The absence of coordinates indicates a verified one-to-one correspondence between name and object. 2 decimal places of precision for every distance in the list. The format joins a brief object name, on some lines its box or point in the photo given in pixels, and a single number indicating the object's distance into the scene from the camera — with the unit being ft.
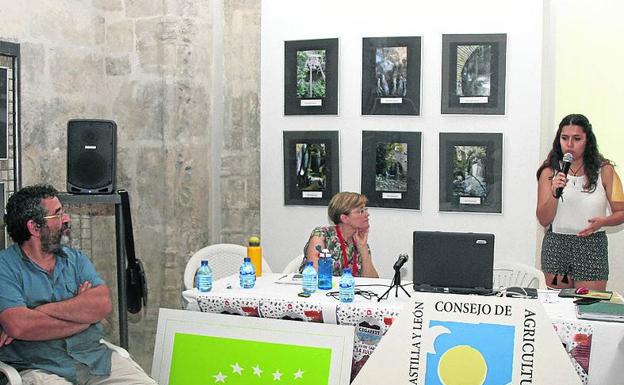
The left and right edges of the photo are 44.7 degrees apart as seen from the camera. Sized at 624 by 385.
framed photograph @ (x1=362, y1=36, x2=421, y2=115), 15.83
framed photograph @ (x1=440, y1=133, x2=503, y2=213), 15.44
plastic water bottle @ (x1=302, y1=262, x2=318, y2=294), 12.23
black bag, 14.49
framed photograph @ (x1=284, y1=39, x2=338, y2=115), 16.47
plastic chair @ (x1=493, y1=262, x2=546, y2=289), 14.02
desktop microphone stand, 11.88
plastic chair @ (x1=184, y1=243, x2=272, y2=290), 15.94
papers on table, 10.44
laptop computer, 11.09
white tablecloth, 10.32
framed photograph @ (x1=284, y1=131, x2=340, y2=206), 16.61
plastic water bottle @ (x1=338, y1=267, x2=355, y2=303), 11.60
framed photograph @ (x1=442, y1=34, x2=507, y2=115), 15.25
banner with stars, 11.47
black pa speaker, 13.71
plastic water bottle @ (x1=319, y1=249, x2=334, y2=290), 12.48
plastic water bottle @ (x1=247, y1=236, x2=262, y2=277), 13.71
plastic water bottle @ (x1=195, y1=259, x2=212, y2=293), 12.42
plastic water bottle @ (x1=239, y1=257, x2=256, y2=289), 12.66
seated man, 10.86
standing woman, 14.24
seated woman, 14.21
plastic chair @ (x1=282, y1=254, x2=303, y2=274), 15.11
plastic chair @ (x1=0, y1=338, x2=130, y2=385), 10.30
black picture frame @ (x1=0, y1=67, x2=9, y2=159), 13.69
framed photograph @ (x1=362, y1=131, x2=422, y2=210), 15.99
